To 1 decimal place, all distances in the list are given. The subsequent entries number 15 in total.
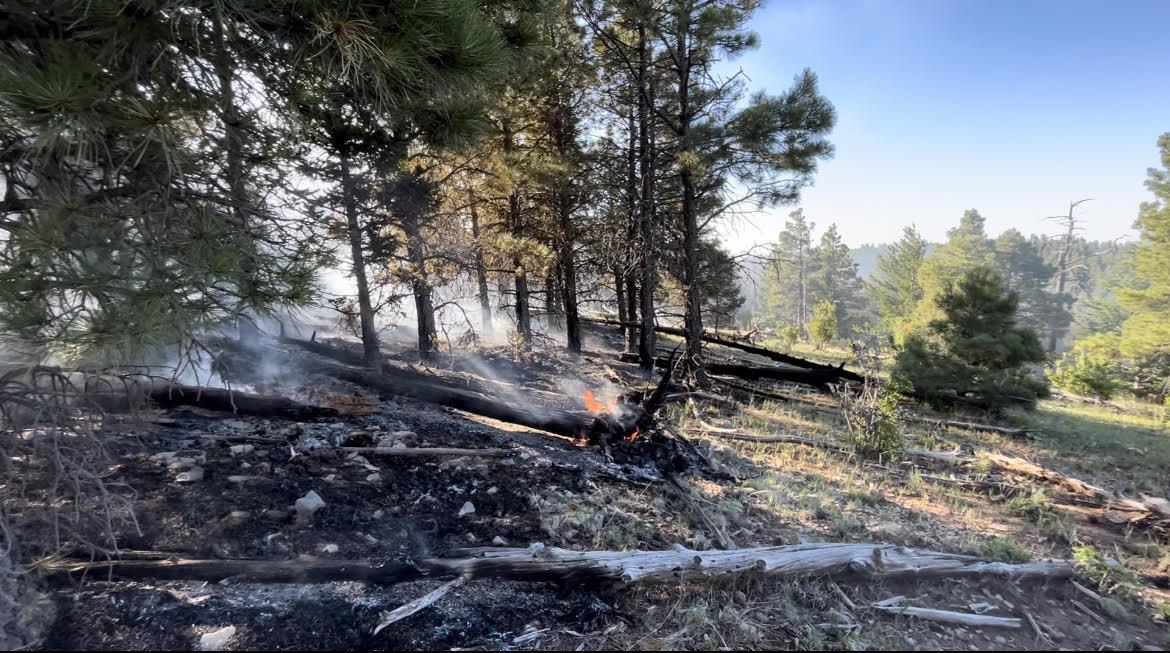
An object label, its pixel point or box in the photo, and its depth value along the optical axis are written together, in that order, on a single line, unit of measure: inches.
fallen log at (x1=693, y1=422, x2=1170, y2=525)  212.5
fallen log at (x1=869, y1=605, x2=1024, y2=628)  131.2
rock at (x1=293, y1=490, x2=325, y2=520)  148.0
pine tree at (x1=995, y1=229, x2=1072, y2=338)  1971.0
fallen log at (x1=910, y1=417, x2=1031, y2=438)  408.8
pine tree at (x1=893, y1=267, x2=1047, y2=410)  476.4
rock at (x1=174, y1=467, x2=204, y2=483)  159.6
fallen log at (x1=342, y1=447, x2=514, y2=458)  196.5
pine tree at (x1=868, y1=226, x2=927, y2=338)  1584.6
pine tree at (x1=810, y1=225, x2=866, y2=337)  2304.4
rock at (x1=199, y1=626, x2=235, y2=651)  97.1
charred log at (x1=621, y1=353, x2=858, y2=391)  506.6
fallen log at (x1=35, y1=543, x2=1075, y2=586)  118.3
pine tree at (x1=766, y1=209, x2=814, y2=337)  2437.3
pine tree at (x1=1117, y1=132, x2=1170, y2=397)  904.9
